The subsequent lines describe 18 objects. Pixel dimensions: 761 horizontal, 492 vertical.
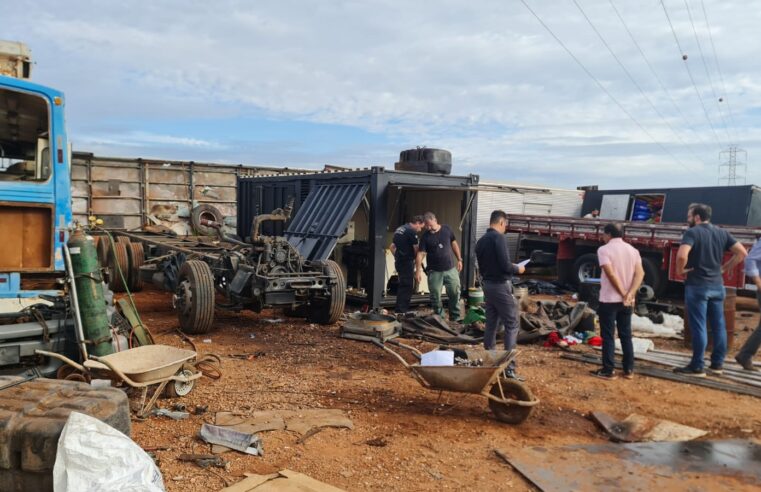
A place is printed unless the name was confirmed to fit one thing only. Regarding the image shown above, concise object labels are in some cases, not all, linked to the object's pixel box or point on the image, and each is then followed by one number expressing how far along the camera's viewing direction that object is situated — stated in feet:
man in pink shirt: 20.67
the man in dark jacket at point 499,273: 20.30
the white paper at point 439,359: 16.83
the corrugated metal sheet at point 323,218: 32.86
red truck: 38.55
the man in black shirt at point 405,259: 31.14
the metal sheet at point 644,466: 12.93
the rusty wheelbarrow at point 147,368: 14.94
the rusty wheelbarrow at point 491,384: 15.79
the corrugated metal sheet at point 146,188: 57.21
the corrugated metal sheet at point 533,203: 58.70
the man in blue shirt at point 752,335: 21.88
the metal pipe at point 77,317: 16.03
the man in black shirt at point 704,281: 21.22
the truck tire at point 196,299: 26.30
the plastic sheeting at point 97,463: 9.36
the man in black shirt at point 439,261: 29.35
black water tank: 35.04
